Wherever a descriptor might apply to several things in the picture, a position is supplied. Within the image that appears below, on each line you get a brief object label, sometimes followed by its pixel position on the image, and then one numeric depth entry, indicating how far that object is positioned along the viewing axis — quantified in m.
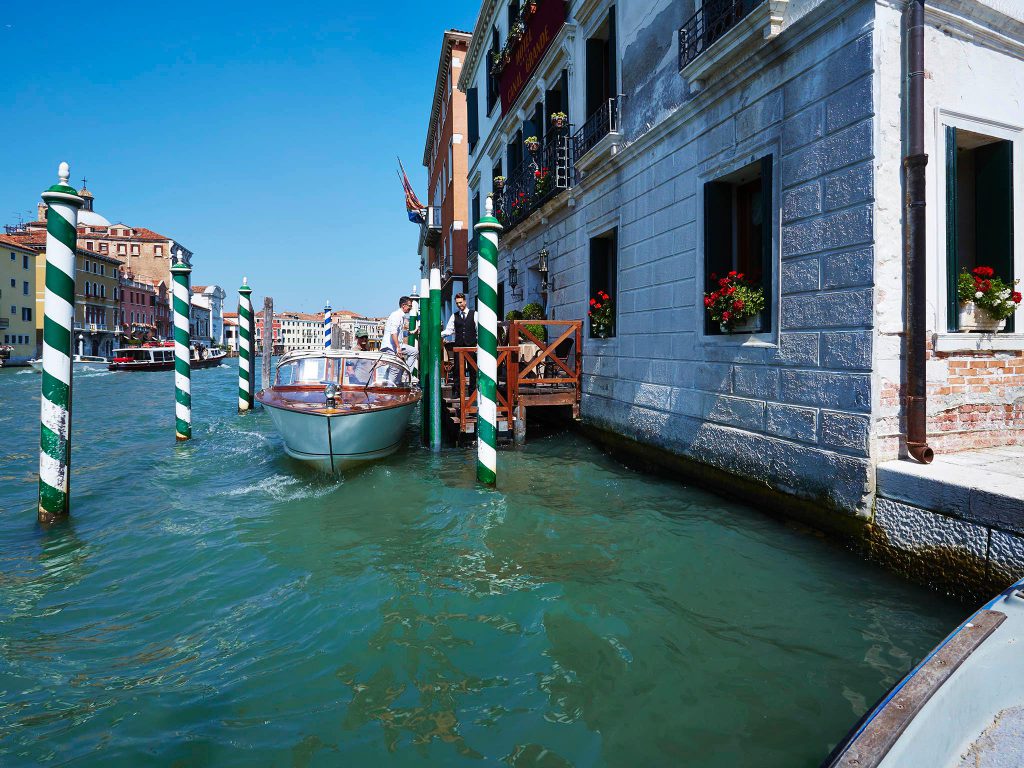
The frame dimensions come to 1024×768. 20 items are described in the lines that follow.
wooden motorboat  6.70
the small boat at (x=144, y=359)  34.22
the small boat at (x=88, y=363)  39.00
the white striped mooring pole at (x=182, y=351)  9.51
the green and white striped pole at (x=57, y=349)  5.08
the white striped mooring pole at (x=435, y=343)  8.01
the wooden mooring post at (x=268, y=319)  13.92
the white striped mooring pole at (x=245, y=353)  13.80
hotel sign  10.45
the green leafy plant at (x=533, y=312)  10.96
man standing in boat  10.48
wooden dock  8.32
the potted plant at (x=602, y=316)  8.55
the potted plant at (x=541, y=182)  10.50
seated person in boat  8.12
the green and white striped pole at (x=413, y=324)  16.02
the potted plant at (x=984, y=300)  4.49
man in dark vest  8.77
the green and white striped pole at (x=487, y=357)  6.19
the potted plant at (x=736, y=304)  5.24
